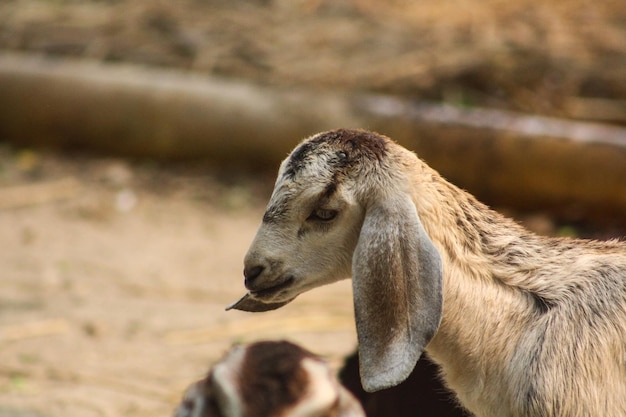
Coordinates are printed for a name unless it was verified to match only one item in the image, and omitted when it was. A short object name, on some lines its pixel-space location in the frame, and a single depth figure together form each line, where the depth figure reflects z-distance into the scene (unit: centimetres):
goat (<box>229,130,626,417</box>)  650
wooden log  1656
